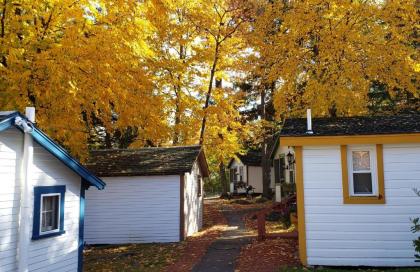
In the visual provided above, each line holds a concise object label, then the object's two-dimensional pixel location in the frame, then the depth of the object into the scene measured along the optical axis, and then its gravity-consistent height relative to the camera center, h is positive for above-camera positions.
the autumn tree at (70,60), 11.67 +3.71
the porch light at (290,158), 22.41 +1.36
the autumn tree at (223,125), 22.94 +3.42
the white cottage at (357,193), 10.50 -0.29
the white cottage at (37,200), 8.05 -0.37
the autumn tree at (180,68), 22.03 +6.33
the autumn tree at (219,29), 22.31 +8.61
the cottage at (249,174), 39.18 +0.86
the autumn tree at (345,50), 15.58 +5.33
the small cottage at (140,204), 16.58 -0.86
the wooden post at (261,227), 14.73 -1.63
